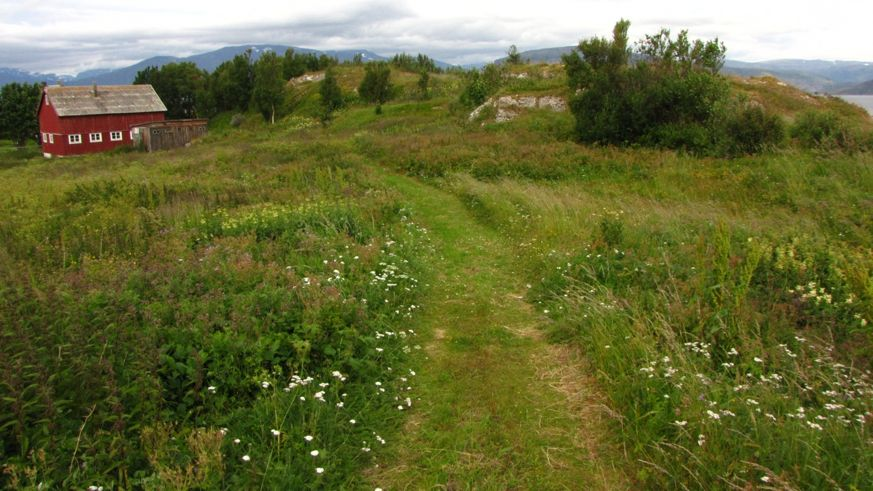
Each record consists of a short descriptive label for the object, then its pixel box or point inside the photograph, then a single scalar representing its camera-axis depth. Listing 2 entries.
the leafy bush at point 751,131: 17.69
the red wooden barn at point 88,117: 47.91
